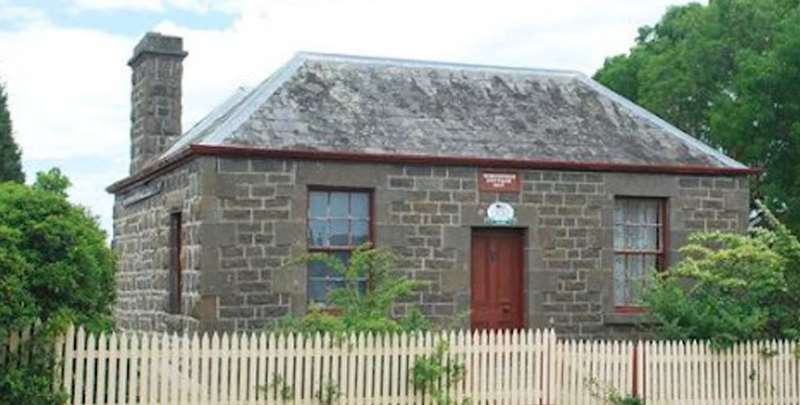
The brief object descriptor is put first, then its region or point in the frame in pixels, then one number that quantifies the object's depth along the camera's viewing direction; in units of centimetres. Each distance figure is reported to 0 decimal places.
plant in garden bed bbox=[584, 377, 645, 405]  1230
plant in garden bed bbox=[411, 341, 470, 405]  1151
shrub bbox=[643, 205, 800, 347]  1334
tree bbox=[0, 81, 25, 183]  2773
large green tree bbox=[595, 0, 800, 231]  2459
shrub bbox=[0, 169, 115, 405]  904
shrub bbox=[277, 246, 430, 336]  1195
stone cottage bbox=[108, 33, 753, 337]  1521
